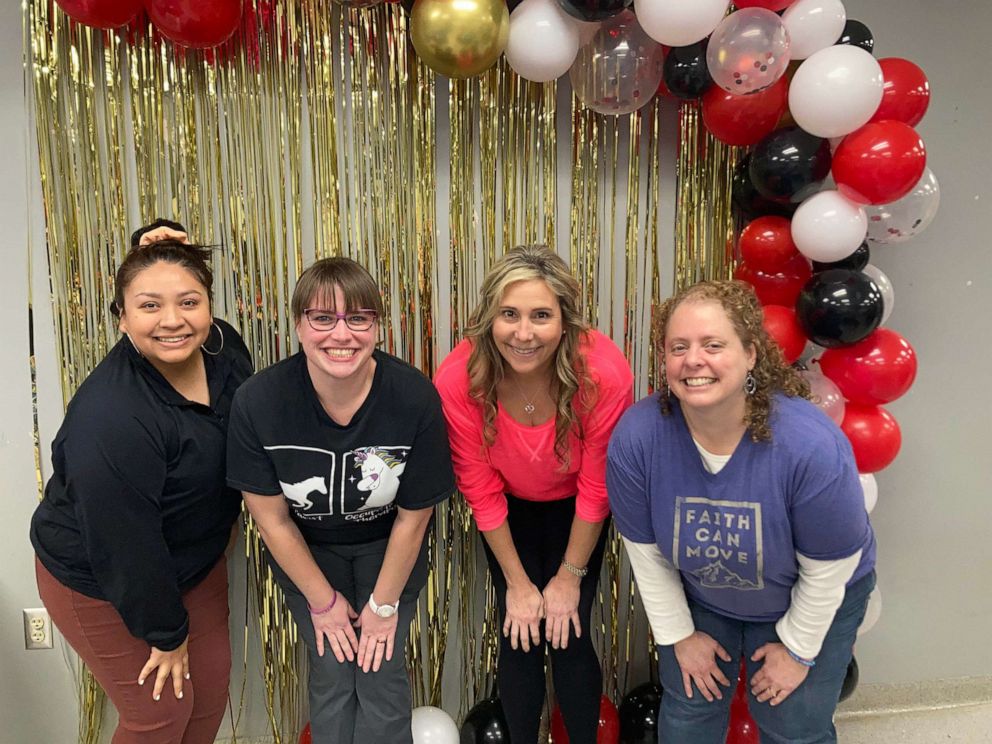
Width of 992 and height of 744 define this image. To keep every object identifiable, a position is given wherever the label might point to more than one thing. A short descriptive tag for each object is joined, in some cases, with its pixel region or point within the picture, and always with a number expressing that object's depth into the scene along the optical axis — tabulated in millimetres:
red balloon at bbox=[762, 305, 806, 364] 1738
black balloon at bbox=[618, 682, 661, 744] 1963
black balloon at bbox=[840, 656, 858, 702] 1939
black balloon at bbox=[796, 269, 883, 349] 1646
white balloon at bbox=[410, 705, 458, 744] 1876
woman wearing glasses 1438
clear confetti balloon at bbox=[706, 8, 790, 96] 1528
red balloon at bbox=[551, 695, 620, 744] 1937
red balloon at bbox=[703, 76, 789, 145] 1665
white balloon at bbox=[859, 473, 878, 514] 1866
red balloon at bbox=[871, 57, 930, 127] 1658
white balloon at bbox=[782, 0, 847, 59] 1613
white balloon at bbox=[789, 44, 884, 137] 1549
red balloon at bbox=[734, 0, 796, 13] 1621
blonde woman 1534
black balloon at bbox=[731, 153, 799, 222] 1806
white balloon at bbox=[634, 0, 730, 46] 1525
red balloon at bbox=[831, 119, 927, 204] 1569
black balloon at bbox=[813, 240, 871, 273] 1742
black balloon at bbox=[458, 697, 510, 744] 1899
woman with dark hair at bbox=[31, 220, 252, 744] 1371
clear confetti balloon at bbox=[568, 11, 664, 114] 1658
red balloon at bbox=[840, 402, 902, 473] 1801
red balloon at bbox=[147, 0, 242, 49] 1553
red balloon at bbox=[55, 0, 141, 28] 1535
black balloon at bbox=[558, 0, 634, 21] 1537
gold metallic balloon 1549
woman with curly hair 1350
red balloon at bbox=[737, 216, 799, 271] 1766
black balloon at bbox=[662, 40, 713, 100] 1674
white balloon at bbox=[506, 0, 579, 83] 1620
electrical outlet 2012
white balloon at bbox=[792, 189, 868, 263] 1646
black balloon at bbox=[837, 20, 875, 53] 1698
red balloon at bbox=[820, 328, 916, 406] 1742
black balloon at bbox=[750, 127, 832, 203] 1638
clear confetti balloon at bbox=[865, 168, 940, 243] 1688
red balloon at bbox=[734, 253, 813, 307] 1802
